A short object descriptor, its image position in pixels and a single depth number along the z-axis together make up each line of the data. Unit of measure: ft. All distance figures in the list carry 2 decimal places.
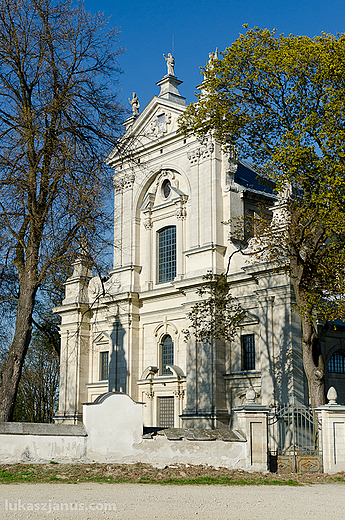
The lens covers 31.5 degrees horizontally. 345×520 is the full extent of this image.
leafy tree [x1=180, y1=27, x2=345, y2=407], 58.08
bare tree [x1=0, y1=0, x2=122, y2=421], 52.34
